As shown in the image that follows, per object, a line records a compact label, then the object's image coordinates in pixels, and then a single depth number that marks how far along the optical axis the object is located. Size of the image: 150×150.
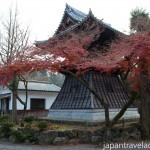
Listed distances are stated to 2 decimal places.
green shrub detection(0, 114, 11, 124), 16.12
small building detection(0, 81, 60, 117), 26.84
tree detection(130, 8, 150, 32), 12.53
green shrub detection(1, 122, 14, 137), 13.56
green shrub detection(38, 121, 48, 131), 12.23
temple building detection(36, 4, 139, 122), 15.09
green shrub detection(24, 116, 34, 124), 15.73
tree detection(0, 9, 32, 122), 16.29
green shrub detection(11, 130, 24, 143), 12.61
